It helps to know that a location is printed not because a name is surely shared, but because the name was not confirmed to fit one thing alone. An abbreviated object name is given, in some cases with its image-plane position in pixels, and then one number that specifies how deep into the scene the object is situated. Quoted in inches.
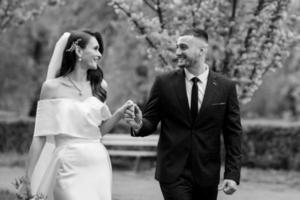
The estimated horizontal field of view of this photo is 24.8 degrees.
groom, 215.6
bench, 605.0
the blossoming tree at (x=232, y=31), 392.2
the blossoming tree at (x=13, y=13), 452.8
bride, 200.7
